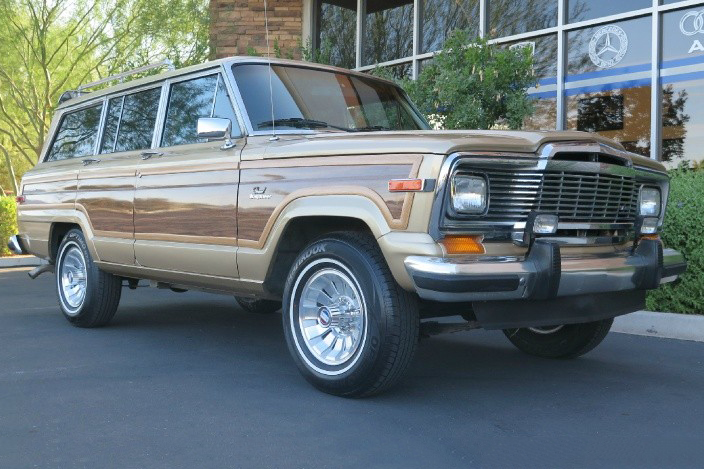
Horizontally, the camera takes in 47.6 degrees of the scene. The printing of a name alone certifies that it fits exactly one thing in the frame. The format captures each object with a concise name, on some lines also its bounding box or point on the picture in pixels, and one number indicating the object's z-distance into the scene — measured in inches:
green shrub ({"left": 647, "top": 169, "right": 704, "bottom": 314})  257.0
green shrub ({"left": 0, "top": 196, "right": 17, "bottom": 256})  598.9
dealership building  406.3
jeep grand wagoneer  154.5
